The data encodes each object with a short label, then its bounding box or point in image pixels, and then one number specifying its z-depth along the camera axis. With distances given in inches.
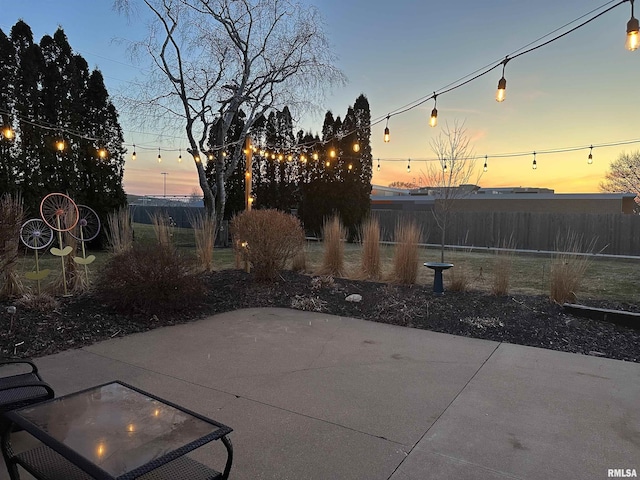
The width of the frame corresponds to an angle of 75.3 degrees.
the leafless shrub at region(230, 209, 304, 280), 272.7
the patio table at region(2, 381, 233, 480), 65.2
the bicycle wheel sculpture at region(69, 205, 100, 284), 233.9
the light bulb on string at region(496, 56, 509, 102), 200.1
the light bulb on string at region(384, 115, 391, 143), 311.4
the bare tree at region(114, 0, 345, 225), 509.7
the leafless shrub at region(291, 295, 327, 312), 235.6
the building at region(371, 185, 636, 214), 869.2
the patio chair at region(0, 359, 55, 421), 86.6
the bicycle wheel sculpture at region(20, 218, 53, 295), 211.3
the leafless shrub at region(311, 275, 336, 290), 271.1
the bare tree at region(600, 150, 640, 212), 940.6
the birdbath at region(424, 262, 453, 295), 251.1
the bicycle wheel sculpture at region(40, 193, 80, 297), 227.8
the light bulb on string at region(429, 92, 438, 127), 244.8
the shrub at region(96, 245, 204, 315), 199.8
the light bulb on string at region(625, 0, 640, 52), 145.3
